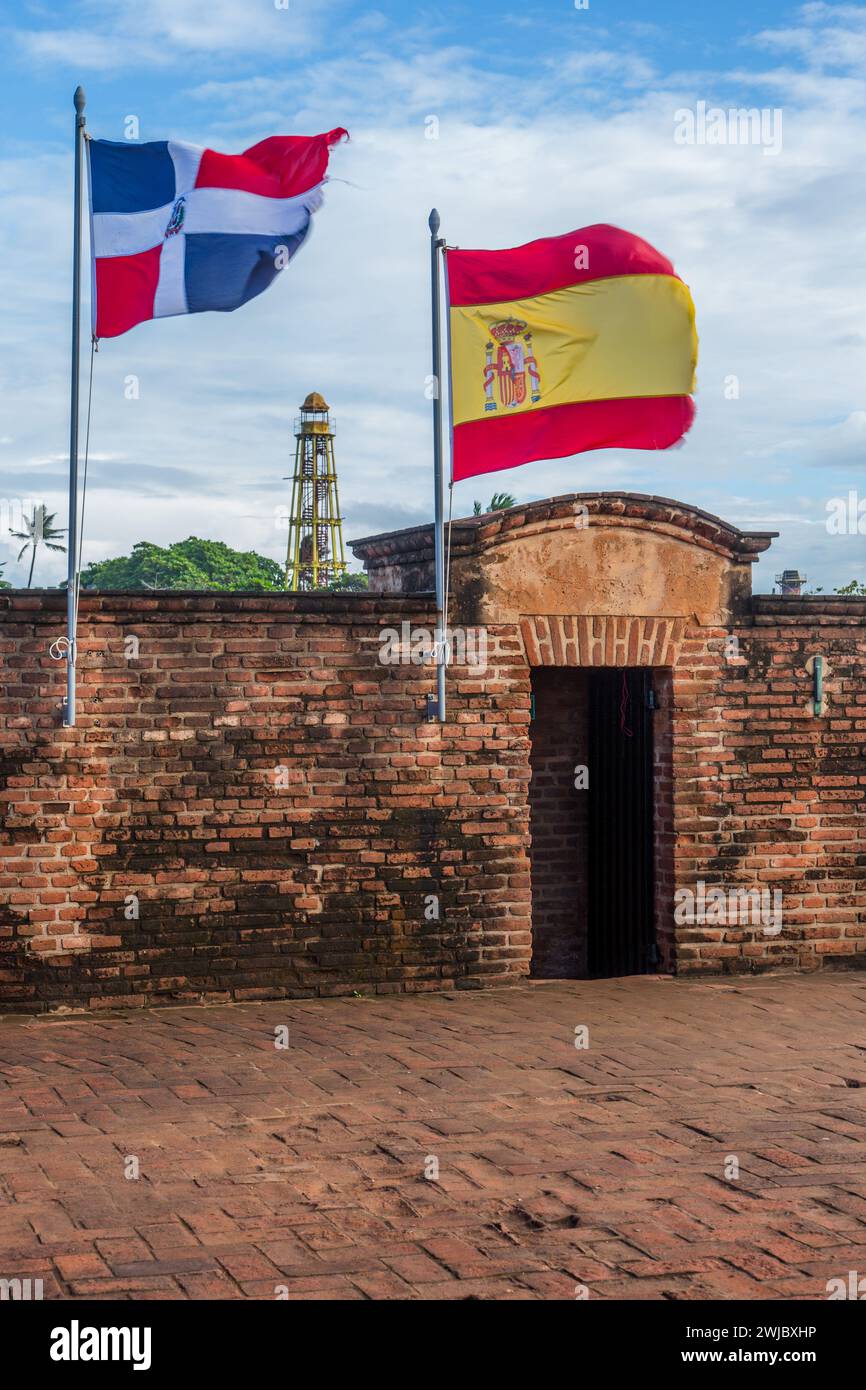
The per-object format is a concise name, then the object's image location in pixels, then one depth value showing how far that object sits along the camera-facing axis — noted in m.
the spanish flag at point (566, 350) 9.48
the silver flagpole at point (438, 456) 9.37
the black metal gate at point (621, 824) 10.65
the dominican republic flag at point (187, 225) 8.79
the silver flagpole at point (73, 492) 8.62
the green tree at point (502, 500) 48.03
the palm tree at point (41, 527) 63.94
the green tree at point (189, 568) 82.62
